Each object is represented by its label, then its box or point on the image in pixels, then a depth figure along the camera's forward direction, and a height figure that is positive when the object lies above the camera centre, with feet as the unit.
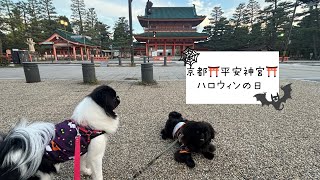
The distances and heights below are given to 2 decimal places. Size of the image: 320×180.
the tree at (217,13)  162.26 +44.80
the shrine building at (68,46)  108.27 +14.12
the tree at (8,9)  101.54 +38.43
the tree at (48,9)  139.74 +45.95
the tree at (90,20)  155.97 +42.62
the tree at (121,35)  144.87 +29.30
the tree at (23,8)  127.54 +43.45
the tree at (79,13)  155.94 +47.37
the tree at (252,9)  145.70 +42.88
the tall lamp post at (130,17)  48.85 +13.62
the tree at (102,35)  148.97 +28.30
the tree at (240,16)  147.23 +38.50
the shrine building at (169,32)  114.20 +21.69
